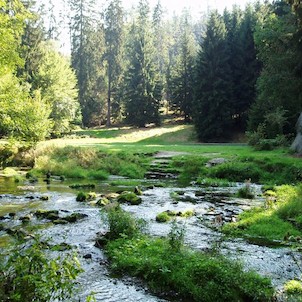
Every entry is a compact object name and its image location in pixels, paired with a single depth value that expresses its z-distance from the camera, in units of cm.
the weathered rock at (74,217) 1308
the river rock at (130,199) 1617
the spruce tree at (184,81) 5972
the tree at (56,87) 4703
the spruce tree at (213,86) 4622
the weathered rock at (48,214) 1346
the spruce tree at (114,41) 6719
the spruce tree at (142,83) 5759
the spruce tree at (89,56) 6662
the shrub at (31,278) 444
